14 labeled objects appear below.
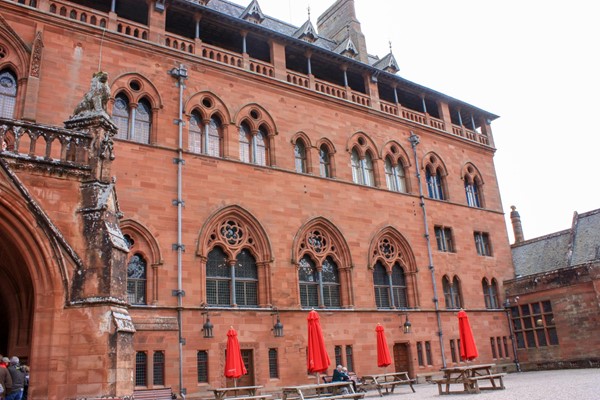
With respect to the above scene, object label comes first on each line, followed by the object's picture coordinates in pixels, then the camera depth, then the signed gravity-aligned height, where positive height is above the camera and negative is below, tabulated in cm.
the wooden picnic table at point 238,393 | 1550 -80
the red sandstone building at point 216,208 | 1030 +525
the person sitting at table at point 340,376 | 1643 -45
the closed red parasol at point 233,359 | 1577 +25
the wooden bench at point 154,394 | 1549 -59
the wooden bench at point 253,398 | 1429 -79
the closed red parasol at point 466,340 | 1819 +43
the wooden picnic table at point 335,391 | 1444 -87
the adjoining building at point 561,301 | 2525 +222
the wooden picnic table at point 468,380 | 1620 -79
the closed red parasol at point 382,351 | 1983 +26
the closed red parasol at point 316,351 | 1591 +35
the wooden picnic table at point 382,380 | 1789 -83
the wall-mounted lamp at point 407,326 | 2356 +130
